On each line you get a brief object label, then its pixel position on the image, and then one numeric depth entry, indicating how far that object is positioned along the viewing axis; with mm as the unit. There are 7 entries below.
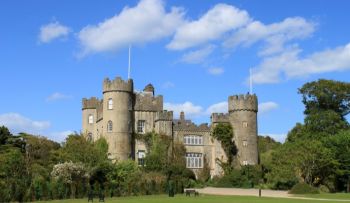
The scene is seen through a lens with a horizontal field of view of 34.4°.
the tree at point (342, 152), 57438
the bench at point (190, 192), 44284
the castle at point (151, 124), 62781
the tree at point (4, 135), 62406
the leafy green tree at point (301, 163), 55062
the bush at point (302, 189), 49372
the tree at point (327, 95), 66250
